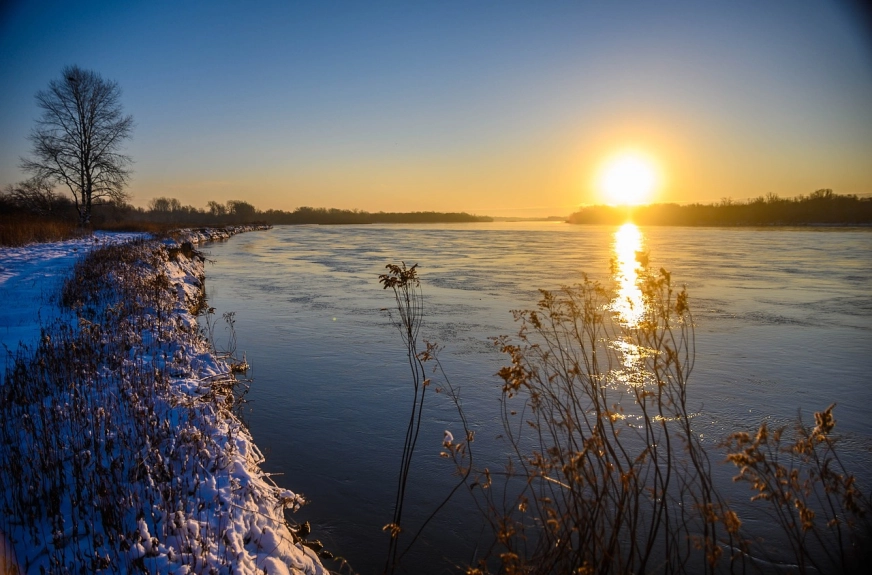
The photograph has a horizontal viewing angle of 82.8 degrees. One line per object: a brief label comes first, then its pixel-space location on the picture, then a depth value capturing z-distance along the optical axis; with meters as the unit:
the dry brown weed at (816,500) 2.45
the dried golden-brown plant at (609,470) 2.79
